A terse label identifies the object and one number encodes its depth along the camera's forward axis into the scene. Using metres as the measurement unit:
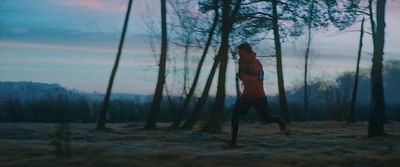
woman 13.80
